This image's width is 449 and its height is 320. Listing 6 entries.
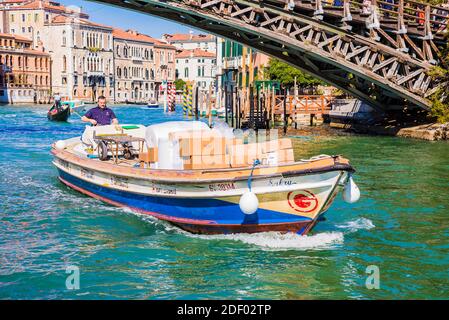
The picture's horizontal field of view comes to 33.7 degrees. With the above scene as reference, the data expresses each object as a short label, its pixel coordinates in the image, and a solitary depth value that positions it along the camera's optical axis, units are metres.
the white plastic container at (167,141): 8.78
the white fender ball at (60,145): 12.36
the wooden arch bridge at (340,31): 19.42
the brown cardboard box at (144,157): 9.40
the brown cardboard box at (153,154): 9.28
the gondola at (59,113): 34.44
